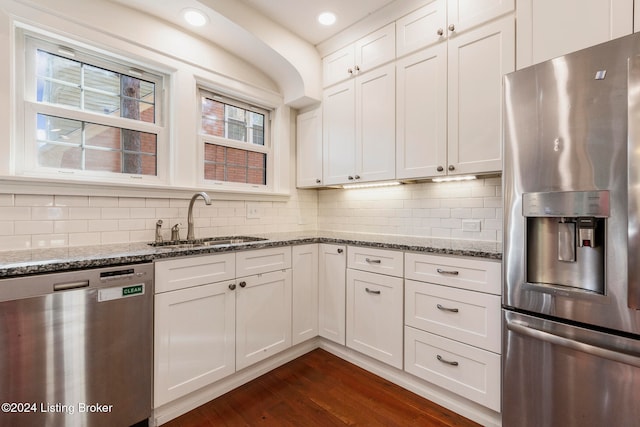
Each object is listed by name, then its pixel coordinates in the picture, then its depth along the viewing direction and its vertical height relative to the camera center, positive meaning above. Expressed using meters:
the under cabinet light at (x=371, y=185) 2.50 +0.25
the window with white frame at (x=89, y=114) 1.75 +0.63
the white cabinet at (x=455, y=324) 1.60 -0.66
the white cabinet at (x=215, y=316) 1.64 -0.66
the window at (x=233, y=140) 2.49 +0.64
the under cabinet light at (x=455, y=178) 2.09 +0.25
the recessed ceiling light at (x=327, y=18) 2.31 +1.54
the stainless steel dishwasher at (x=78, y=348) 1.21 -0.61
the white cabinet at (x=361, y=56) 2.27 +1.30
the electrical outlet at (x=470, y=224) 2.14 -0.09
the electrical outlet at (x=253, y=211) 2.67 +0.01
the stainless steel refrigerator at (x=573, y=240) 1.13 -0.12
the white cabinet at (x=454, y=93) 1.77 +0.79
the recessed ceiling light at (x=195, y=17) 2.05 +1.38
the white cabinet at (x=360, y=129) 2.30 +0.70
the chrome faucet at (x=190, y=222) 2.16 -0.07
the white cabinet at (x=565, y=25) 1.34 +0.91
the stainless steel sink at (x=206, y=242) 2.04 -0.23
